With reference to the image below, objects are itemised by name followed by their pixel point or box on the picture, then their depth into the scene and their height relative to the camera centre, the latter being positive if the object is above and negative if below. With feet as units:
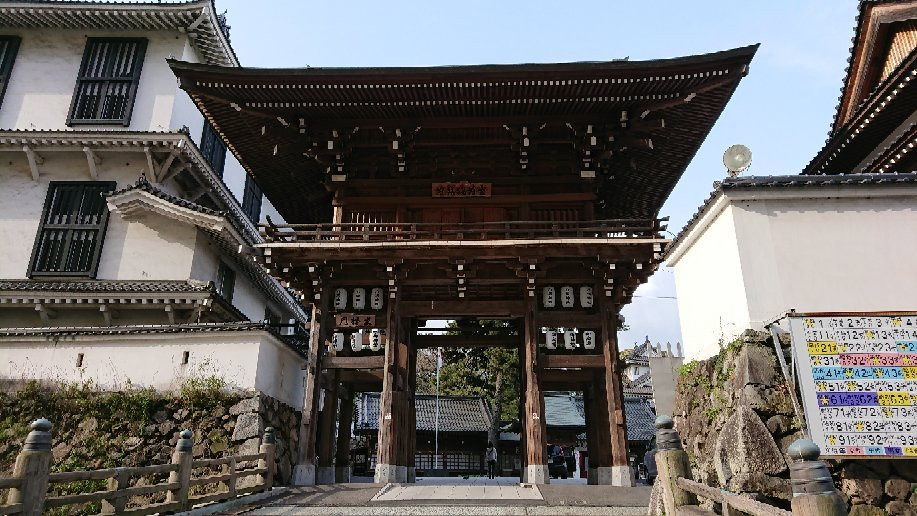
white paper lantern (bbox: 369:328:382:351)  47.32 +7.34
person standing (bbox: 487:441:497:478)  80.59 -4.73
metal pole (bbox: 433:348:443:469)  110.32 +13.86
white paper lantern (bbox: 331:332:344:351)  47.16 +7.27
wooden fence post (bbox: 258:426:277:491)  39.70 -2.16
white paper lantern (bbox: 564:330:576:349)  46.29 +7.33
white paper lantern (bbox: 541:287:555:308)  47.34 +11.21
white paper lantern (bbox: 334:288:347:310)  48.28 +11.16
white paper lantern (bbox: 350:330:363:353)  47.62 +7.26
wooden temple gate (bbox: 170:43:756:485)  42.96 +19.29
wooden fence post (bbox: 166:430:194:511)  29.96 -2.53
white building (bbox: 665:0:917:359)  30.78 +10.49
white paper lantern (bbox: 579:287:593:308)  47.37 +11.16
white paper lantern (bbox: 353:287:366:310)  47.93 +11.09
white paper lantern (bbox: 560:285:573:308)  47.42 +11.24
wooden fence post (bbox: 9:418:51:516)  22.63 -1.84
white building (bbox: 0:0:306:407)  45.96 +22.89
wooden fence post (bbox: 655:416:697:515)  23.59 -1.55
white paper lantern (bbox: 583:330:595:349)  46.37 +7.34
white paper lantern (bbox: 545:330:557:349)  46.34 +7.34
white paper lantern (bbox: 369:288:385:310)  47.88 +11.11
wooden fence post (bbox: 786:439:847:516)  13.42 -1.48
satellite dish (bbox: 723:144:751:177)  34.68 +16.78
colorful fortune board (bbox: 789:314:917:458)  26.61 +2.43
